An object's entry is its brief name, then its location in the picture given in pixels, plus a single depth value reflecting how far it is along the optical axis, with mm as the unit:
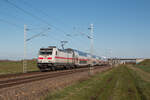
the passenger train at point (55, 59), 32750
